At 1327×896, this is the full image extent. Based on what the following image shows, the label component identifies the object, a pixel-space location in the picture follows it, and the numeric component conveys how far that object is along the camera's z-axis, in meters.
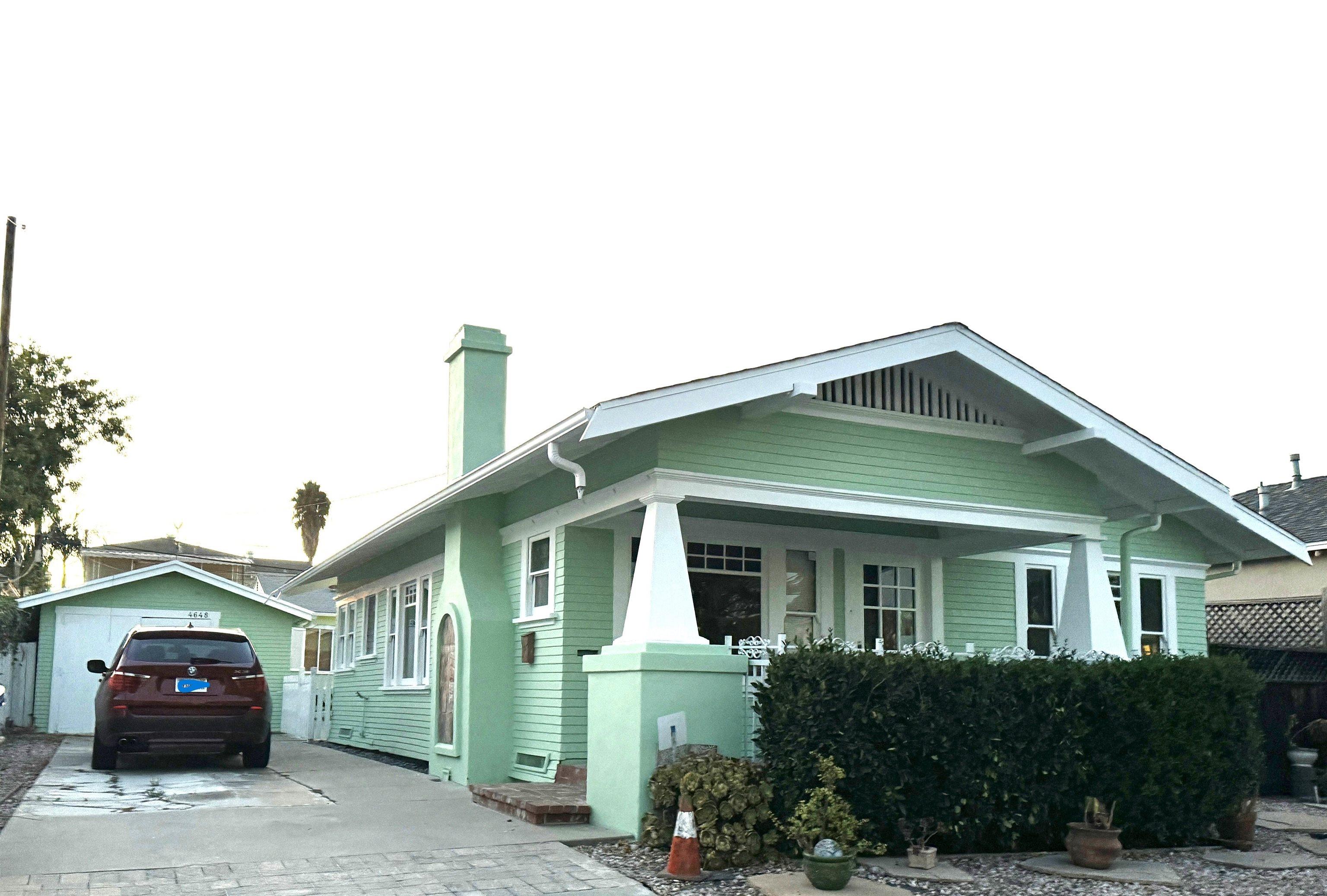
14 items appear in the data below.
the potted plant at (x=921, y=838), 8.50
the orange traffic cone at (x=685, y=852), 8.10
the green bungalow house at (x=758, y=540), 9.97
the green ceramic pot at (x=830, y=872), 7.63
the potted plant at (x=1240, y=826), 9.96
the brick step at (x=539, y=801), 9.80
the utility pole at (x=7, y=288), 15.63
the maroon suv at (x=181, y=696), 13.33
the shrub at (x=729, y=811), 8.42
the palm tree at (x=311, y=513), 58.97
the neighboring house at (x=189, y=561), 43.62
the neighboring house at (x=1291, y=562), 21.17
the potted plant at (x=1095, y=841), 8.69
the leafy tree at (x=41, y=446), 26.77
